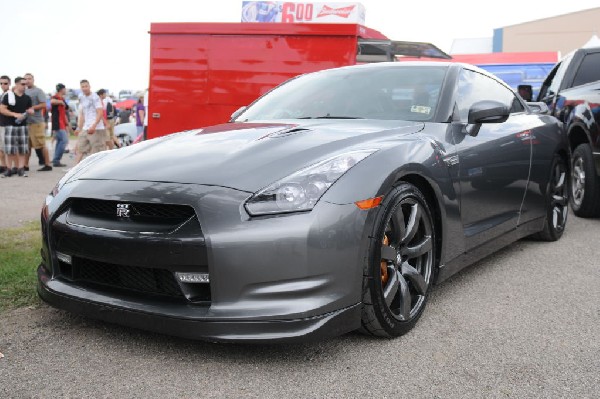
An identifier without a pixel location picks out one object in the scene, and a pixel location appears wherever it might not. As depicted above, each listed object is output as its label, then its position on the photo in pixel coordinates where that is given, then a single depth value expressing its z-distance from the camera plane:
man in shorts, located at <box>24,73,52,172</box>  12.12
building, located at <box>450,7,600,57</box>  40.62
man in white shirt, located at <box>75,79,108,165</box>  11.72
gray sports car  2.52
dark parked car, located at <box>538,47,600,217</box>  6.07
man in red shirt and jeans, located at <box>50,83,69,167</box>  13.31
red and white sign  11.30
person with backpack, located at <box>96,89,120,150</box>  14.96
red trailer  8.94
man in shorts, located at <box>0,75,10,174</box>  11.86
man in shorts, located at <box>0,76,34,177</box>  11.11
